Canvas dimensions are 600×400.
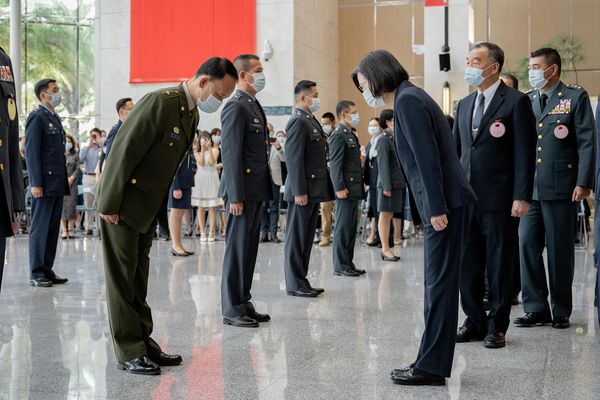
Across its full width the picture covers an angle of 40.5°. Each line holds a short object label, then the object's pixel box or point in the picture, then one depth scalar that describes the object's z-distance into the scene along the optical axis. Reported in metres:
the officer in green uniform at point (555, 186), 5.63
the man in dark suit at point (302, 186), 7.26
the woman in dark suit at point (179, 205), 10.76
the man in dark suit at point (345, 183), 8.84
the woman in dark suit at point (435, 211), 4.03
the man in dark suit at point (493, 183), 5.06
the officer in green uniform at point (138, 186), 4.22
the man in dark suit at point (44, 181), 7.83
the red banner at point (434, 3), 17.13
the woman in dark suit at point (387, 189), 10.07
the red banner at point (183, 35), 17.50
